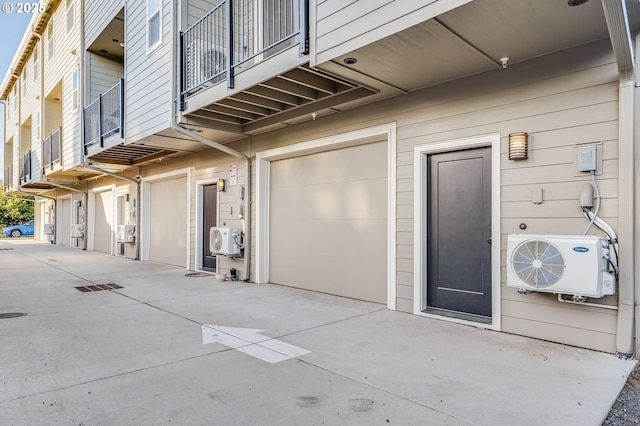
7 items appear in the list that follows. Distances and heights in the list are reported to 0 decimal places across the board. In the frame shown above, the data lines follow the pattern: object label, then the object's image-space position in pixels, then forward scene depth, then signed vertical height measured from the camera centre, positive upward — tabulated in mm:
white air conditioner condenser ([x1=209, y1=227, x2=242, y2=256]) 7004 -512
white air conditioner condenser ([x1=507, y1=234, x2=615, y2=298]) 3160 -422
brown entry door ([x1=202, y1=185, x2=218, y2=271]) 8227 -138
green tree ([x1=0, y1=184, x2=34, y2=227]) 24750 +25
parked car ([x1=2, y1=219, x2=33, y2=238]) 23238 -1148
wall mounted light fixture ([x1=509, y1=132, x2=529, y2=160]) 3762 +632
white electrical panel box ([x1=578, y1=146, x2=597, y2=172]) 3370 +466
